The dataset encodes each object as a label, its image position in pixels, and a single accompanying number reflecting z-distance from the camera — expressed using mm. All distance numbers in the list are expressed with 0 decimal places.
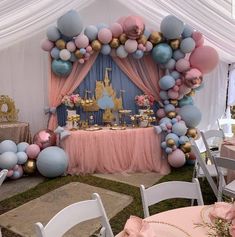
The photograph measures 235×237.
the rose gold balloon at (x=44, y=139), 3767
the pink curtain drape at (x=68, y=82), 4023
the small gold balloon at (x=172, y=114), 4004
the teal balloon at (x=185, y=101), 4133
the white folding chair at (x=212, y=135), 3021
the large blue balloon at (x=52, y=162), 3535
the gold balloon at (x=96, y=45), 3760
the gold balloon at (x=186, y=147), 3893
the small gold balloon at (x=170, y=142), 3779
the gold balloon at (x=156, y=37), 3807
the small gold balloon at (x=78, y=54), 3756
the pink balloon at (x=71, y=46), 3720
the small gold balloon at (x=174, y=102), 4062
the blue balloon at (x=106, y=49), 3830
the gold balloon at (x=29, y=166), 3674
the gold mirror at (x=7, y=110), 3861
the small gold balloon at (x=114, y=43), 3789
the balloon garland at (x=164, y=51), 3688
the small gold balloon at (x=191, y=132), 4047
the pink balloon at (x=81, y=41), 3678
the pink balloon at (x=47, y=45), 3777
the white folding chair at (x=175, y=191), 1597
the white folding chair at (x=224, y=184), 2098
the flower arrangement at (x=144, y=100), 4006
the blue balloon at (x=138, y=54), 3816
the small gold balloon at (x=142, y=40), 3779
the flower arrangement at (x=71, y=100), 3904
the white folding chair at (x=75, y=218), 1181
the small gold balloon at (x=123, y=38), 3763
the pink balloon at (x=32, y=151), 3643
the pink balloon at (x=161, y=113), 4145
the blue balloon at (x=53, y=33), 3676
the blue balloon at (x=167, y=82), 3873
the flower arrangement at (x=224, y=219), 950
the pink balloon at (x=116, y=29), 3719
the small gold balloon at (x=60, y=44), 3717
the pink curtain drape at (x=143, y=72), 4109
